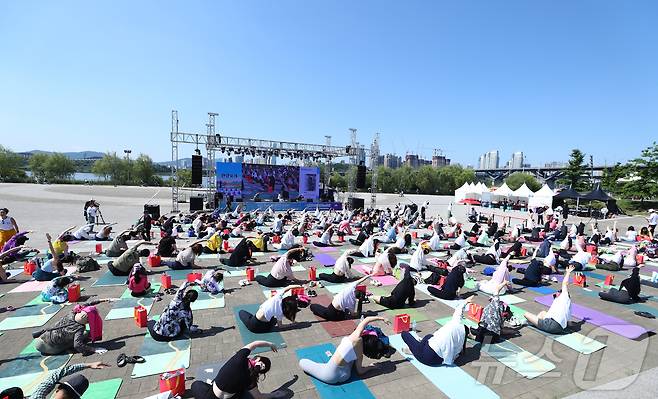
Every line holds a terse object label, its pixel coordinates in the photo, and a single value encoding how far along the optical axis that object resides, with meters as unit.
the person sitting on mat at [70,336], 4.75
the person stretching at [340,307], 6.31
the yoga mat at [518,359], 4.93
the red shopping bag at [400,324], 6.05
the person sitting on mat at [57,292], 6.71
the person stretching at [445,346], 4.88
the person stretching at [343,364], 4.36
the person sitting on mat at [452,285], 7.62
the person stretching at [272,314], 5.67
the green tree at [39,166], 58.19
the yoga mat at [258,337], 5.39
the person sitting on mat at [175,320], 5.32
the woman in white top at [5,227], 9.86
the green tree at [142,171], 62.20
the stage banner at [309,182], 31.44
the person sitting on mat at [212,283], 7.62
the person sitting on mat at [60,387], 2.96
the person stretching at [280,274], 8.21
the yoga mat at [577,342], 5.60
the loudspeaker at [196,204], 23.84
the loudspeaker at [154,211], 18.63
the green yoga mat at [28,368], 4.16
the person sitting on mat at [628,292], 7.82
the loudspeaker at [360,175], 30.88
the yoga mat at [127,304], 6.26
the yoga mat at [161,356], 4.56
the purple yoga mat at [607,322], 6.26
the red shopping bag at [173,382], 3.92
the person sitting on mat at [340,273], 8.79
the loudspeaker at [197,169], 23.12
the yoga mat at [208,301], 6.89
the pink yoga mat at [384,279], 8.98
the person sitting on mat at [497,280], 8.20
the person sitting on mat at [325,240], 13.52
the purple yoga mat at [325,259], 10.95
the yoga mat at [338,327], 5.89
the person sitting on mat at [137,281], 7.19
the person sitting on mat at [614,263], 11.02
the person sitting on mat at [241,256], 10.09
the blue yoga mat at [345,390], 4.22
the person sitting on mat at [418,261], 9.89
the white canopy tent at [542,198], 28.88
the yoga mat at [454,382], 4.34
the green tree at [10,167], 53.34
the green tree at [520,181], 61.69
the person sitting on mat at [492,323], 5.68
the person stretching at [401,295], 7.06
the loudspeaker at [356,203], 29.44
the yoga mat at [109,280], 8.00
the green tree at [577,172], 38.62
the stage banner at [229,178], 27.45
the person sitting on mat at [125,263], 8.57
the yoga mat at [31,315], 5.77
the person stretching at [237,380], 3.63
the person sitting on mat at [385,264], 9.05
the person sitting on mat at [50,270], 7.91
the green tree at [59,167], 58.25
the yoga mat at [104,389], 3.98
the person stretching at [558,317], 6.06
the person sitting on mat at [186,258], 9.38
